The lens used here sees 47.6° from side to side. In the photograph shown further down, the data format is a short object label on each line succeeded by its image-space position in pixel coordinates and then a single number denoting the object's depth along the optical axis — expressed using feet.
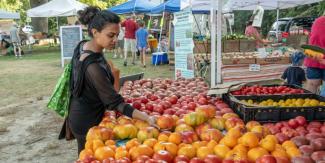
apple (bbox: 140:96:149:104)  13.60
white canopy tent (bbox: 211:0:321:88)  17.60
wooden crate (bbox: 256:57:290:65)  30.01
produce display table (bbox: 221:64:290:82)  29.22
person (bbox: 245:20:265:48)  38.01
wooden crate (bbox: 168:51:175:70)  50.29
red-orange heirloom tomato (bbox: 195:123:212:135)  9.80
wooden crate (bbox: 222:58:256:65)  28.96
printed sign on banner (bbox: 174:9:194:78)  25.27
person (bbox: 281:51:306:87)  22.66
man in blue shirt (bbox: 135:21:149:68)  50.44
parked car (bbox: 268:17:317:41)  53.31
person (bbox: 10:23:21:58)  66.13
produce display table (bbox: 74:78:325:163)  8.18
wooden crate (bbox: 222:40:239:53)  35.63
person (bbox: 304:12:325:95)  18.07
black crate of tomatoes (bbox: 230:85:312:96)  14.77
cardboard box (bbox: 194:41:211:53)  34.80
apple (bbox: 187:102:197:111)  12.40
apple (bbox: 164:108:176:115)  11.98
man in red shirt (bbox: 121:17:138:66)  51.72
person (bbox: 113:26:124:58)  65.59
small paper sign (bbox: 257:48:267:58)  29.85
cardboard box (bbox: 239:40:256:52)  36.32
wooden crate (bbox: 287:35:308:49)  42.75
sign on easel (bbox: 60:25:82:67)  49.39
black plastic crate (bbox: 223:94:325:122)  11.29
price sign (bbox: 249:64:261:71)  29.73
